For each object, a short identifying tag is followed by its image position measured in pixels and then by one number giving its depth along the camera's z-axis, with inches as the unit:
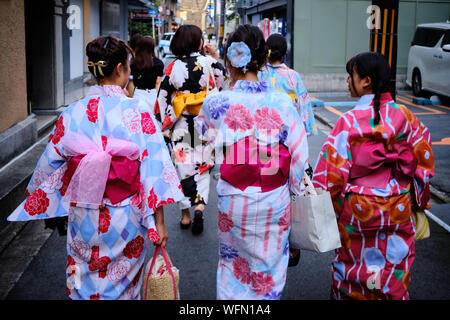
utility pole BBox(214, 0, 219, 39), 1771.7
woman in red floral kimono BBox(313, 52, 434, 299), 108.8
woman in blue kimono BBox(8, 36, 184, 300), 96.7
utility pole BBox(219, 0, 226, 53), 1163.0
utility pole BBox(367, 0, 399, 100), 214.7
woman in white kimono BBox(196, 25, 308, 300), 107.9
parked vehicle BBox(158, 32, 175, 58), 1365.7
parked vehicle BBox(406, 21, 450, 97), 503.8
